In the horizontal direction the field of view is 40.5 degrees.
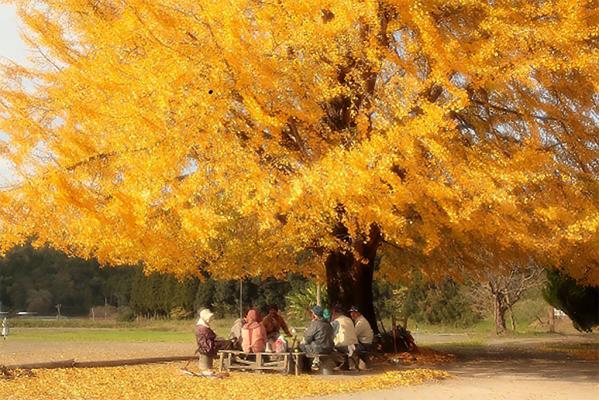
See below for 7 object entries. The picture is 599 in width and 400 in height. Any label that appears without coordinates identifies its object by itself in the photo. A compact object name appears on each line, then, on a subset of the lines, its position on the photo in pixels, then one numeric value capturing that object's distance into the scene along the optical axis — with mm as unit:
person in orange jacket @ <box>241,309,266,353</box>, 13336
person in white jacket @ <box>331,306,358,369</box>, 13734
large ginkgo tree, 11141
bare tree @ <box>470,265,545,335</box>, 32906
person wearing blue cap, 13055
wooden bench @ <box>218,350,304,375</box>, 13023
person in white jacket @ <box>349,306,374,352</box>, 14475
